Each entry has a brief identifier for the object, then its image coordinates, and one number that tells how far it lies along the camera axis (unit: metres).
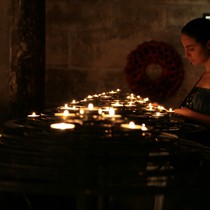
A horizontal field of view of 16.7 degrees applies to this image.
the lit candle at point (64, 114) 1.55
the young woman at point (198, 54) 2.14
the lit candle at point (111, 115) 1.54
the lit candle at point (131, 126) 1.38
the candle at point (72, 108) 1.77
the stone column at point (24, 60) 3.33
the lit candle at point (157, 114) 1.68
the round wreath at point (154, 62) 6.33
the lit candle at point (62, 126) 1.34
